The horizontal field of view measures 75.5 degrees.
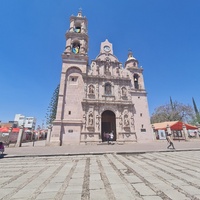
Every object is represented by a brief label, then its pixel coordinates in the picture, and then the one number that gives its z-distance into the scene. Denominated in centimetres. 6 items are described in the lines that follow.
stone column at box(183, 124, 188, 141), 2298
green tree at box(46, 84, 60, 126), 3805
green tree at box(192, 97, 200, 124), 4696
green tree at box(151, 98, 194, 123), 4178
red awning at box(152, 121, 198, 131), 2431
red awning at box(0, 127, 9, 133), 2315
